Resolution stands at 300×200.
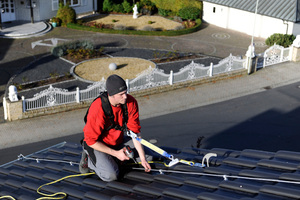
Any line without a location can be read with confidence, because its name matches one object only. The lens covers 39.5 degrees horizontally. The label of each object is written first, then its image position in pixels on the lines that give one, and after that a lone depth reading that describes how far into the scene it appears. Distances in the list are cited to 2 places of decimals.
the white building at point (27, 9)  31.12
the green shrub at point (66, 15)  30.97
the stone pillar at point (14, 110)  16.23
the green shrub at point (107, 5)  34.88
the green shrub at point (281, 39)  25.75
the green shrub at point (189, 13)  32.44
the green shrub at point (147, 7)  34.42
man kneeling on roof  5.65
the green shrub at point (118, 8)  34.81
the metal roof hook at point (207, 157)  5.92
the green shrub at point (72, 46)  24.20
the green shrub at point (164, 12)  33.90
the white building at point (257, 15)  26.58
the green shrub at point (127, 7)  34.66
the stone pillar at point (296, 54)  22.88
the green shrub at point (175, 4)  33.00
